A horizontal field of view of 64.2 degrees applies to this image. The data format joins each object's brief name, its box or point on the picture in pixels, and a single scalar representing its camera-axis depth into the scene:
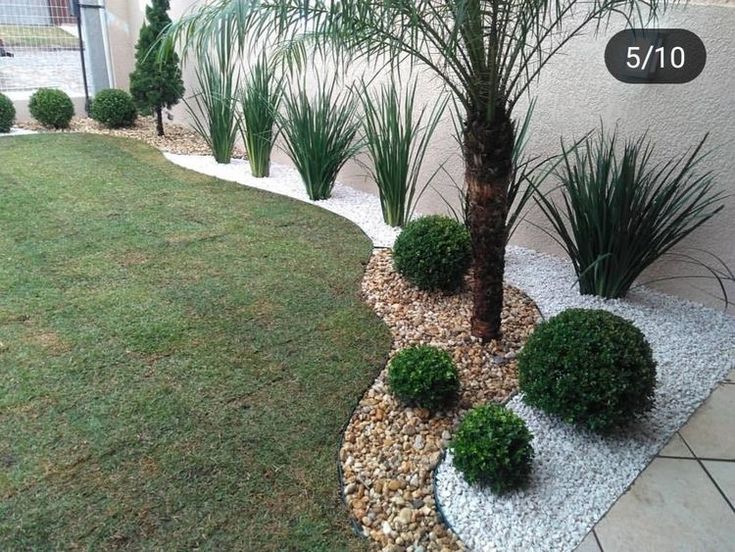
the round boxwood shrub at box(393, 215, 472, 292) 3.04
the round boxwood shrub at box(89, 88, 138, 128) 6.73
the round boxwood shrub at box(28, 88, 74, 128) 6.57
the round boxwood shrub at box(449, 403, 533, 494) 1.84
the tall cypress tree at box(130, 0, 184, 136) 6.31
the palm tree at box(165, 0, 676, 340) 1.95
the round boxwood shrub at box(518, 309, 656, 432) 1.97
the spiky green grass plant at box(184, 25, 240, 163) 5.32
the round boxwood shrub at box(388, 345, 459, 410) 2.19
